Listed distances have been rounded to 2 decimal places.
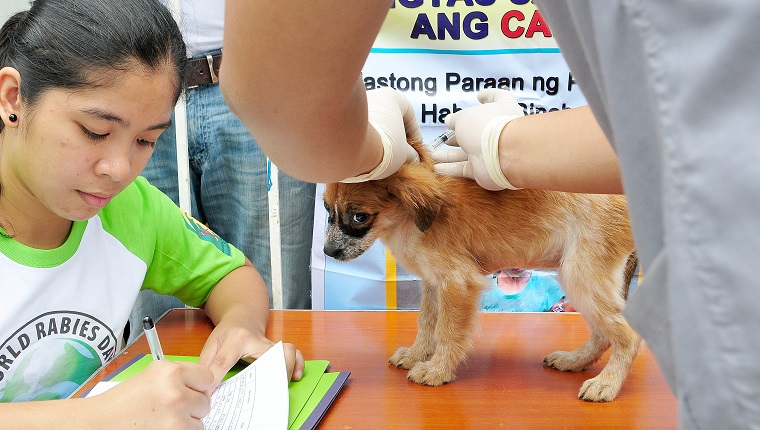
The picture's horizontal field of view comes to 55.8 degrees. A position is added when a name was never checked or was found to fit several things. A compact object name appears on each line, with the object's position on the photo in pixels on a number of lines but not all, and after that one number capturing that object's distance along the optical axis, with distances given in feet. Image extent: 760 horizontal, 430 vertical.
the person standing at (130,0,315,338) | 6.46
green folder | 3.33
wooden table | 3.38
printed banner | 7.16
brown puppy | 3.78
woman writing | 3.47
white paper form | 3.19
